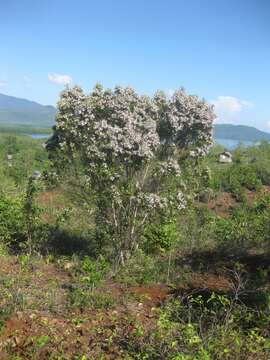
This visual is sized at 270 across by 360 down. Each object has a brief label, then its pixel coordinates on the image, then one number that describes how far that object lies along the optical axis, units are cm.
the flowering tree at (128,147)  787
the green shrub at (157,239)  958
